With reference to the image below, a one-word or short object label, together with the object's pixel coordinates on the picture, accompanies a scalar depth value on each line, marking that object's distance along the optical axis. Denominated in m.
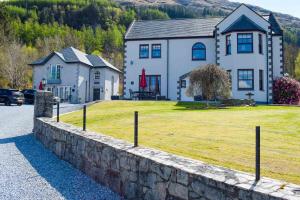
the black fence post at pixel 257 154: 4.64
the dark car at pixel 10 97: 36.53
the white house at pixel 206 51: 30.52
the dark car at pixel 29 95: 42.00
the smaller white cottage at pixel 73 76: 49.12
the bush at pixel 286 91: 30.64
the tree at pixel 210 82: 24.41
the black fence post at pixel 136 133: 7.65
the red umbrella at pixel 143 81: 31.91
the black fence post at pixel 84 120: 10.54
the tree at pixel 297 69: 70.31
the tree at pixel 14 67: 65.12
